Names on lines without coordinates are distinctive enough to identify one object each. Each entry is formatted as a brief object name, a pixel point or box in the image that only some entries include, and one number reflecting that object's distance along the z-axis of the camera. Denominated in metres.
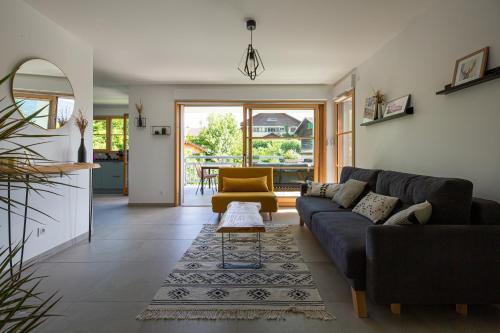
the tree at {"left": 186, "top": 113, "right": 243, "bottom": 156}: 10.76
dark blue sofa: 1.90
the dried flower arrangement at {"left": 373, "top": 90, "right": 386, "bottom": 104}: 3.89
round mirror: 2.81
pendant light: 3.17
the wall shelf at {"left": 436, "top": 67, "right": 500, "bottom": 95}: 2.04
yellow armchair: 4.55
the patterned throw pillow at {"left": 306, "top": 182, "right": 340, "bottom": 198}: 4.18
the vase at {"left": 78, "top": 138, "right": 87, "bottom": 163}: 3.51
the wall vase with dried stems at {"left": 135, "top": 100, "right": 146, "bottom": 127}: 6.05
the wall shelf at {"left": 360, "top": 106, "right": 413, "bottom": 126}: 3.19
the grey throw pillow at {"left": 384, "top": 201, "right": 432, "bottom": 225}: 1.96
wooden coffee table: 2.57
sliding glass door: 6.21
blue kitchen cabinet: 7.73
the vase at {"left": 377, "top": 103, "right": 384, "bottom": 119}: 3.87
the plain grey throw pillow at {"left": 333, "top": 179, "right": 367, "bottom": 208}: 3.45
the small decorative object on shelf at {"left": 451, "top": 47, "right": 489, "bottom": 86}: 2.18
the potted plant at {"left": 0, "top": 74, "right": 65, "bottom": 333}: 0.83
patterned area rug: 2.03
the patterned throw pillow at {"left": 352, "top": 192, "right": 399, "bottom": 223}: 2.69
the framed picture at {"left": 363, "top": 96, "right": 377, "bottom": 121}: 4.01
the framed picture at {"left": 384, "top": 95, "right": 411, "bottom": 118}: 3.26
